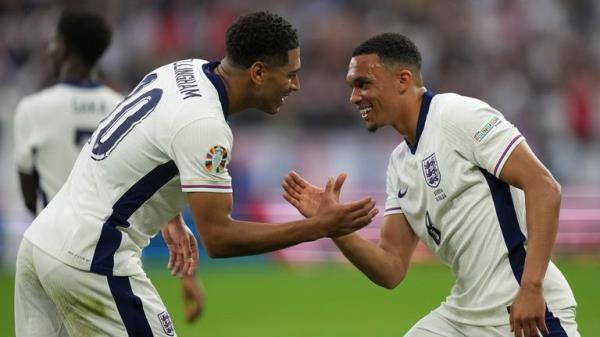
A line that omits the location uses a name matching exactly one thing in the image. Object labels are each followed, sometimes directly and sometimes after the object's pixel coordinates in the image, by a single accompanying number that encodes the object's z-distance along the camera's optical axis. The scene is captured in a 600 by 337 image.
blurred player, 16.31
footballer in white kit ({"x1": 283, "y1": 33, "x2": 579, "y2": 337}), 11.14
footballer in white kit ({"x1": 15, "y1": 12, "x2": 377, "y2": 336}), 10.80
